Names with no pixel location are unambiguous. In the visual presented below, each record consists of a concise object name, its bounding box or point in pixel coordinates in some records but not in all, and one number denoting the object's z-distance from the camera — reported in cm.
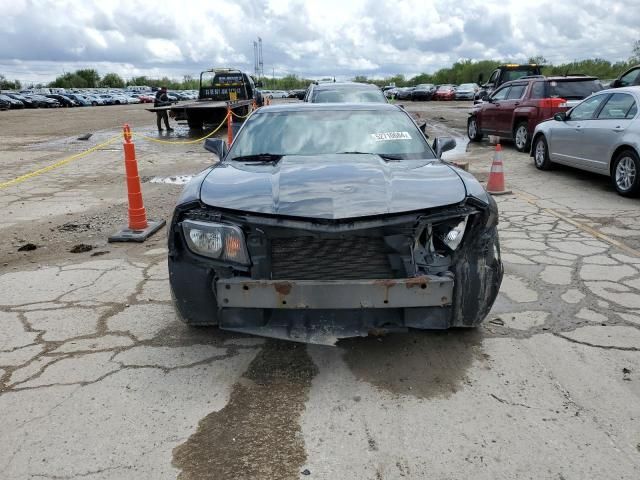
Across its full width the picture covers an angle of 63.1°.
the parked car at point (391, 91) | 5278
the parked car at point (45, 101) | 5353
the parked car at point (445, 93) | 4481
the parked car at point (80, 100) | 5816
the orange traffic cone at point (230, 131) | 1355
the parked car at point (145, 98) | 6926
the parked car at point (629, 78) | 1216
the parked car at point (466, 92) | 4256
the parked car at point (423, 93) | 4684
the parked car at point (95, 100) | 5964
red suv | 1183
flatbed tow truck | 1839
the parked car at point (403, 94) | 4916
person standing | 2092
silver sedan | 753
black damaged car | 290
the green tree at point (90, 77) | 11994
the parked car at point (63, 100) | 5594
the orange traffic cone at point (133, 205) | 609
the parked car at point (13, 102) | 4966
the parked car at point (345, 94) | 1098
